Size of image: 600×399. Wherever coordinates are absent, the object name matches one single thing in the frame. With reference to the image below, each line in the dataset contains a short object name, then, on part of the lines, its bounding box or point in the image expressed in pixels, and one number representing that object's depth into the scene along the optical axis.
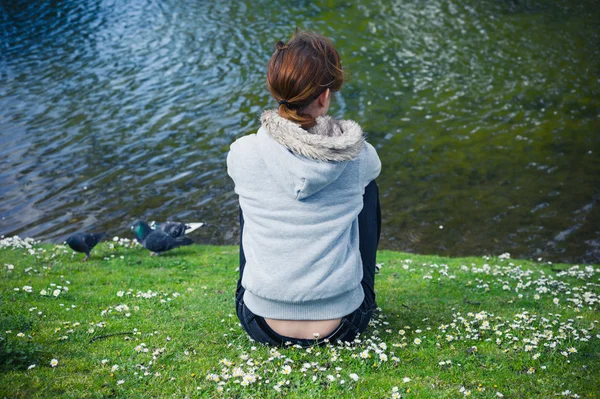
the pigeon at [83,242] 11.63
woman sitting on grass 4.93
